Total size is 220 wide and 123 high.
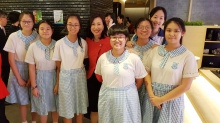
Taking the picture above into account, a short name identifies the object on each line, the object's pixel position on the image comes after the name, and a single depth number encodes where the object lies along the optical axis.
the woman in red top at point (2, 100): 1.67
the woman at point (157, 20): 1.93
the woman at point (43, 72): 1.93
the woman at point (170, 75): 1.44
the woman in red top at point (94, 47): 1.87
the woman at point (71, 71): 1.86
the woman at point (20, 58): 2.00
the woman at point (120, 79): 1.54
